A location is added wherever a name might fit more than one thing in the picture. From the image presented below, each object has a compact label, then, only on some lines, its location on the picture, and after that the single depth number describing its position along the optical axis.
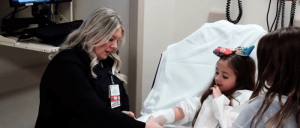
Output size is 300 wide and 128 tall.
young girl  1.87
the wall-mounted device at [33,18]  2.17
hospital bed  2.13
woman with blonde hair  1.63
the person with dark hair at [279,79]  1.11
